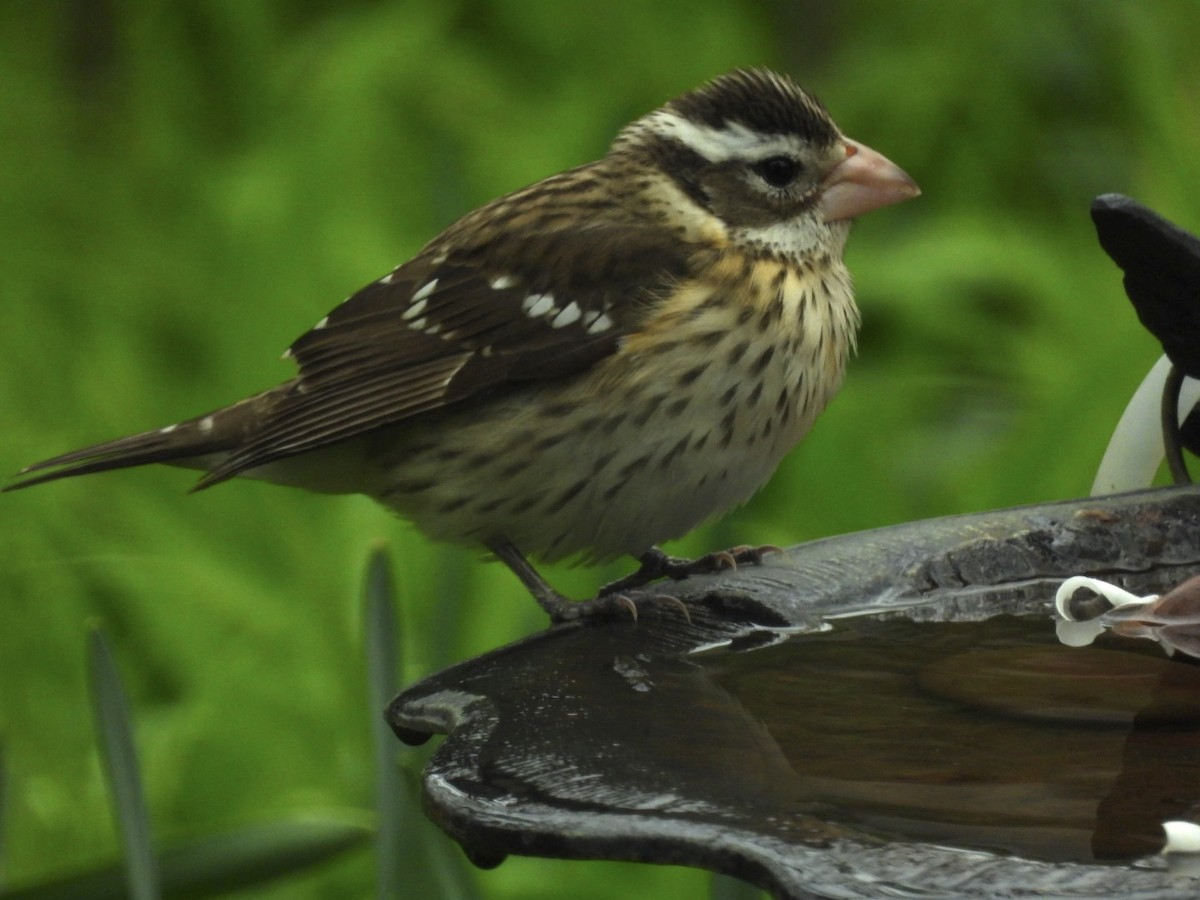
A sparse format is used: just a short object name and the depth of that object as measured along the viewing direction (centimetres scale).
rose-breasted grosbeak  478
